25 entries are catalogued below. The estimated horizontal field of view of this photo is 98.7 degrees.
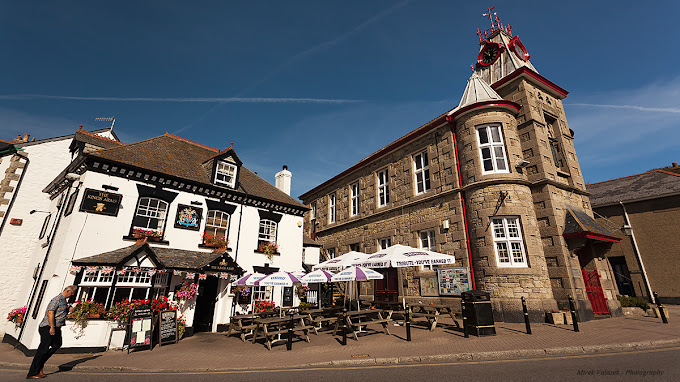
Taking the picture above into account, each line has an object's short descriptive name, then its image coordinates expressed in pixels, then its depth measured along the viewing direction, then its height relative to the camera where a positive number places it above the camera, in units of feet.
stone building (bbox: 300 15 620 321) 41.06 +13.47
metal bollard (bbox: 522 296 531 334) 30.35 -3.35
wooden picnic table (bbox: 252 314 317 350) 29.04 -4.73
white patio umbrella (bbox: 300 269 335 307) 37.21 +0.99
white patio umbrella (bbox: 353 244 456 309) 34.76 +3.22
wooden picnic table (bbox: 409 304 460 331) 34.63 -3.27
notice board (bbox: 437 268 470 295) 44.06 +0.88
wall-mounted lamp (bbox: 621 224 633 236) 49.63 +9.29
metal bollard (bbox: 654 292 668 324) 35.86 -2.88
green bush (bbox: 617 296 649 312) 45.34 -2.24
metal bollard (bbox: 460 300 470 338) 29.70 -3.75
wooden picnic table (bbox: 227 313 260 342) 34.00 -4.62
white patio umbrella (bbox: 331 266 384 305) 35.04 +1.28
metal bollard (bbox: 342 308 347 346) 28.22 -3.74
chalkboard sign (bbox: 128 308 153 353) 29.95 -4.51
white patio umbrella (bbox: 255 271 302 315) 34.12 +0.55
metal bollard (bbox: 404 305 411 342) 28.58 -4.00
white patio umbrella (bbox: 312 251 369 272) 41.51 +3.32
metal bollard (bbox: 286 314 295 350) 27.73 -4.89
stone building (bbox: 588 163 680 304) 62.39 +11.78
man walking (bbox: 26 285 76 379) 20.81 -3.36
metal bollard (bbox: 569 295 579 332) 31.06 -2.78
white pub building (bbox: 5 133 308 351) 32.53 +6.38
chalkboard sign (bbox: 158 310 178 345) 32.40 -4.64
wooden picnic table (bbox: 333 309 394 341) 32.60 -3.96
